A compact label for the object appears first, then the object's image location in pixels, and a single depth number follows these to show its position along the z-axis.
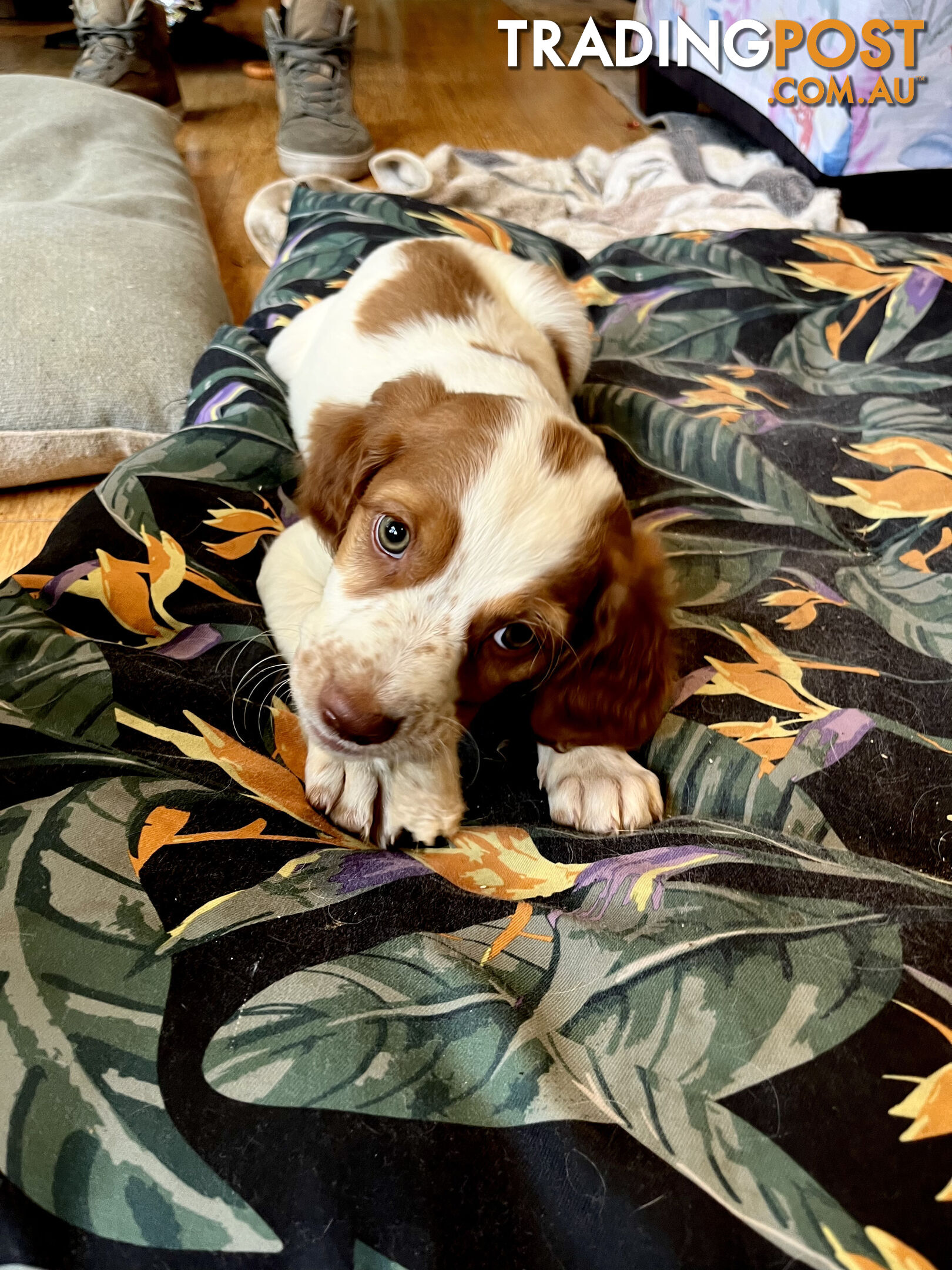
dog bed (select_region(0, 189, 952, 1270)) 0.26
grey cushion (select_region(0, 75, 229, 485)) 0.59
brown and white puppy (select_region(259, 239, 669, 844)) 0.36
